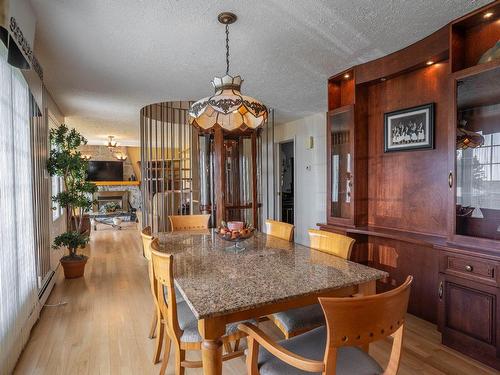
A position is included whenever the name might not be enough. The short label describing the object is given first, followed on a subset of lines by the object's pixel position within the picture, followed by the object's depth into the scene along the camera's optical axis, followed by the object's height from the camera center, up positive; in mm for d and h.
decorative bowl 2109 -374
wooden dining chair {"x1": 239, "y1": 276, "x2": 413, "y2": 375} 985 -606
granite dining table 1242 -489
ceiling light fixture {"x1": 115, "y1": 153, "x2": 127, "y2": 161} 10321 +883
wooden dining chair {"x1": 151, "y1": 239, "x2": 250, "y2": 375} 1500 -769
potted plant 3730 -4
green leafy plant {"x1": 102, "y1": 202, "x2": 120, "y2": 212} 9141 -747
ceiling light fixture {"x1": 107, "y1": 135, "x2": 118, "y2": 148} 7577 +1038
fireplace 10305 -513
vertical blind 1885 -283
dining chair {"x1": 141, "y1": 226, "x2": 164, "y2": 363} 1863 -638
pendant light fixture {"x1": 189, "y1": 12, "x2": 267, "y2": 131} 1976 +535
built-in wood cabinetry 2082 -7
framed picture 2643 +481
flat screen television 10203 +399
